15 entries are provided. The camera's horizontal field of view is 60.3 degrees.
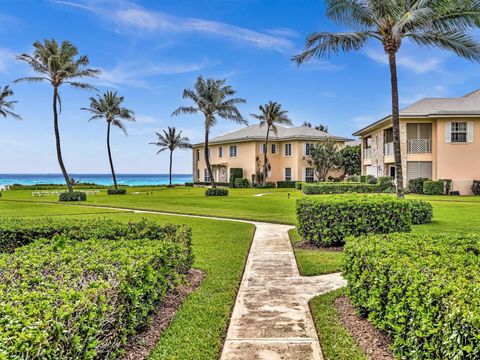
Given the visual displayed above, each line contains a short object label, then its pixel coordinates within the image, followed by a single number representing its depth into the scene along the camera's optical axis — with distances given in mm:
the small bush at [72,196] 30391
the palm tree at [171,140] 65625
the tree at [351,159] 48375
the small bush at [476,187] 29719
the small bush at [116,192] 40719
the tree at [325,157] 44781
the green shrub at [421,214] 14961
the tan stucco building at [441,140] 30141
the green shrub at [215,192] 34219
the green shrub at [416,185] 29939
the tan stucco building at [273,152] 50188
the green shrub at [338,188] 30609
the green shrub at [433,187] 28859
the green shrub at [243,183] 49600
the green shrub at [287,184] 49281
